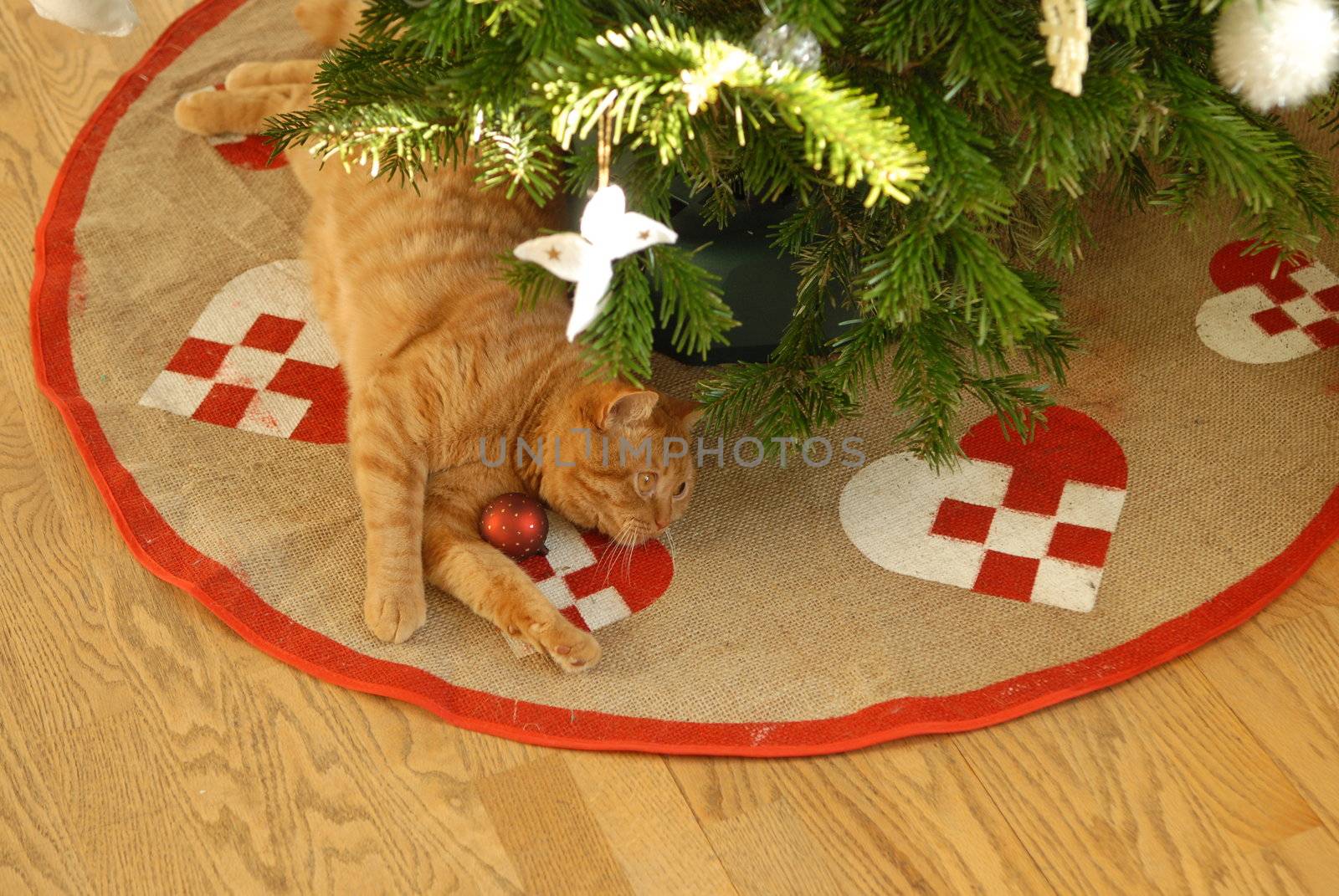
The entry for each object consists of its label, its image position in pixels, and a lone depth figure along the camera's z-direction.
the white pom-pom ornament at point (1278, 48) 1.59
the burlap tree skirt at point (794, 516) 1.83
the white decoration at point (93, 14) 1.76
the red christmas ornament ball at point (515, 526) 1.88
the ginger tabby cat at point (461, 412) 1.85
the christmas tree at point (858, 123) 1.58
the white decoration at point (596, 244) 1.63
